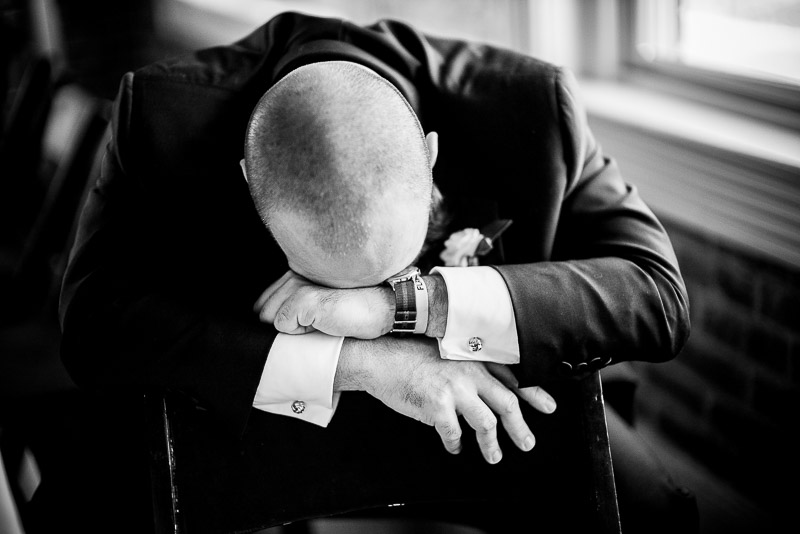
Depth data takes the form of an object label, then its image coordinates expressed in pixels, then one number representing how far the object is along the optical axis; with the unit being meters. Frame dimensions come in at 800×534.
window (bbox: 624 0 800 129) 2.00
